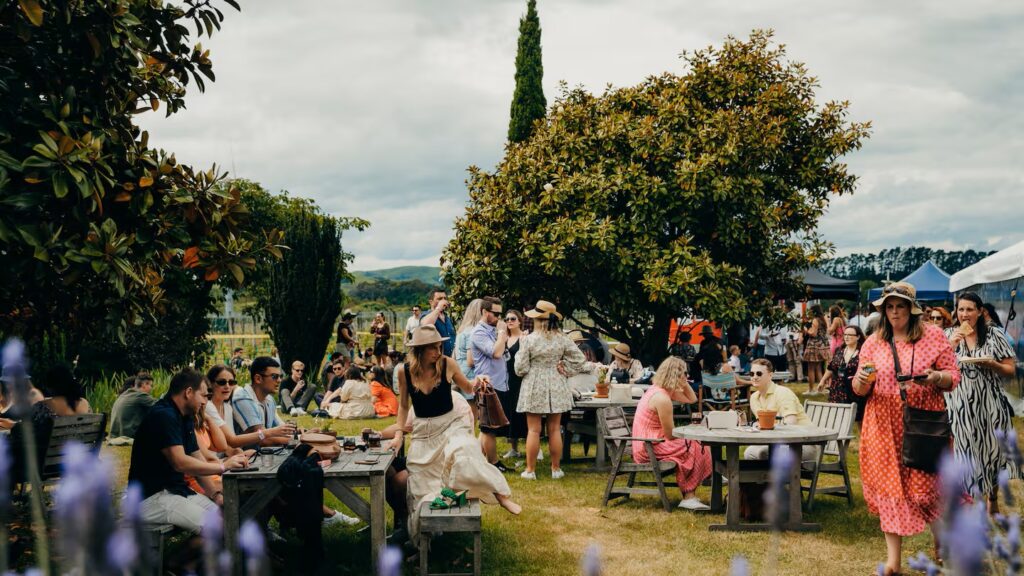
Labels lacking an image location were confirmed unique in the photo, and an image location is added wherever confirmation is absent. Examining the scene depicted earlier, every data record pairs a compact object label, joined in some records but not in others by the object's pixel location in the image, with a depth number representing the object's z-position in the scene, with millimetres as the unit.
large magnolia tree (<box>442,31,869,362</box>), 13734
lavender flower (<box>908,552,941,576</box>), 2008
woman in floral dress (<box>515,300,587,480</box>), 8836
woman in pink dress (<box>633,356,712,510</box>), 7461
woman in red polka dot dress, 5059
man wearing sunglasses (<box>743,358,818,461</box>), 7391
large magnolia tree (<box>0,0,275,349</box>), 3965
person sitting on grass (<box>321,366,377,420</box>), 14406
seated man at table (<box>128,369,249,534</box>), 4898
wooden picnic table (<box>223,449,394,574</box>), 5227
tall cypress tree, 22234
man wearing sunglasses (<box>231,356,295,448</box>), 6355
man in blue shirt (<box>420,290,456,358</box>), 9188
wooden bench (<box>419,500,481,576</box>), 5211
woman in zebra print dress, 5828
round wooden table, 6613
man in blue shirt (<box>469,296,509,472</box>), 8945
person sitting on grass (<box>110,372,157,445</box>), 9633
